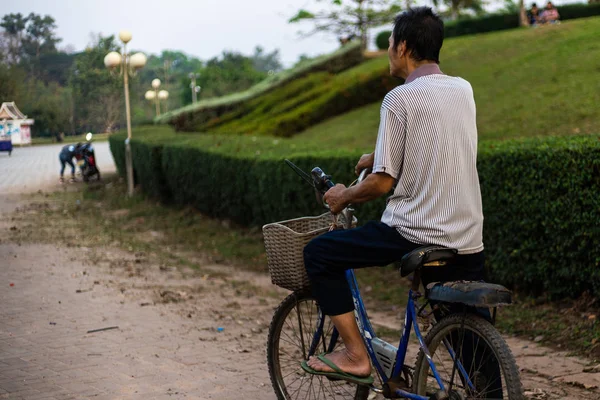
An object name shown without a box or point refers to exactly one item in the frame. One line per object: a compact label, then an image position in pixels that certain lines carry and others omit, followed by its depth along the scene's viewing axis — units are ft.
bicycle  10.27
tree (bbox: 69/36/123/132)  52.66
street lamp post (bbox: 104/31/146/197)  61.00
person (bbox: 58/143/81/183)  68.85
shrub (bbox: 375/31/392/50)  105.90
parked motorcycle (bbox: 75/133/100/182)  71.56
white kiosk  43.32
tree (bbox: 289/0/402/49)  112.68
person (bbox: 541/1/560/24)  92.38
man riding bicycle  11.10
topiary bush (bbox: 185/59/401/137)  72.23
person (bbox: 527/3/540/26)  96.17
